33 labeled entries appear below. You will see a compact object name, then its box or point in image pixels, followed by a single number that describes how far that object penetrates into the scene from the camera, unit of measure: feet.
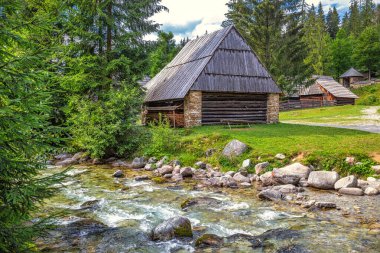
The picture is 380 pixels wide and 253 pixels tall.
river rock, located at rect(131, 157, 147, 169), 48.96
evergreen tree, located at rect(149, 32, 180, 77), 172.63
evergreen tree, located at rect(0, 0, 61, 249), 13.06
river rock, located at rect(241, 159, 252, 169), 40.73
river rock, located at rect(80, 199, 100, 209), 28.89
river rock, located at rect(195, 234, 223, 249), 20.18
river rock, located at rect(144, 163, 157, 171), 46.93
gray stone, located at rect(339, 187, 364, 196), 30.22
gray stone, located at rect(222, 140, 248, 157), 43.83
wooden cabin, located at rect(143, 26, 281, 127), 67.62
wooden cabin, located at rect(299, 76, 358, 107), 142.61
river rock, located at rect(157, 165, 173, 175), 43.65
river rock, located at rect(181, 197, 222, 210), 29.14
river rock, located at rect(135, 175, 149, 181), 40.65
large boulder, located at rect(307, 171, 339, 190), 32.99
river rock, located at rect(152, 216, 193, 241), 21.43
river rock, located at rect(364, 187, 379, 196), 29.83
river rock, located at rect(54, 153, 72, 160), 57.49
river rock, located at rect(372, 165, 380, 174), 32.89
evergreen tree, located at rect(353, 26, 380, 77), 185.68
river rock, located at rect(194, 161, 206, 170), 44.24
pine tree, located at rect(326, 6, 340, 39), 286.58
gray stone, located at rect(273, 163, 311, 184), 35.29
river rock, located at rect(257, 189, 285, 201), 30.55
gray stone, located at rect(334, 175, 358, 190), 31.53
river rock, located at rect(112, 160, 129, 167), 50.98
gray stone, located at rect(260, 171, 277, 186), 35.61
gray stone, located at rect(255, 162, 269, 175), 38.72
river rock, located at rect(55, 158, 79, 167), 52.04
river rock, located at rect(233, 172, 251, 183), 37.40
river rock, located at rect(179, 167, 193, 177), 41.83
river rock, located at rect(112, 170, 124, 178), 42.96
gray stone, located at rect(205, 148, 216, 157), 46.92
